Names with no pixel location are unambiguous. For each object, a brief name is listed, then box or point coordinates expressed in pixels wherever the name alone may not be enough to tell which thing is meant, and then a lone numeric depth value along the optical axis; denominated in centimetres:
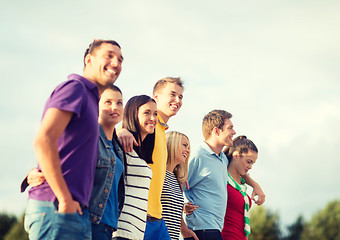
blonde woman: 610
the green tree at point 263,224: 3244
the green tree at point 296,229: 3738
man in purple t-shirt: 319
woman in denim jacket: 391
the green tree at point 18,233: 3234
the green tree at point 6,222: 3550
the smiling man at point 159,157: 543
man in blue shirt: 705
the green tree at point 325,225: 3928
